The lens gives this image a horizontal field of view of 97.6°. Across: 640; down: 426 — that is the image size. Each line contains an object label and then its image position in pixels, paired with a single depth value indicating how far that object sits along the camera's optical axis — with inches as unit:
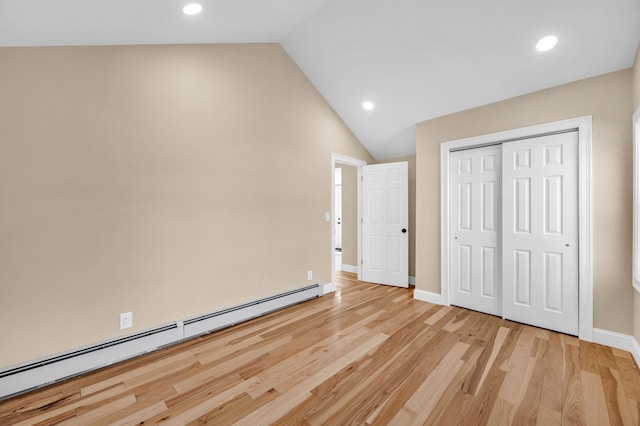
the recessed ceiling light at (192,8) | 83.4
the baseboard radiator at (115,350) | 74.6
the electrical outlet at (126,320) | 92.4
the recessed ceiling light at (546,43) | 94.5
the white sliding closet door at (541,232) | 107.1
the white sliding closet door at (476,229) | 127.5
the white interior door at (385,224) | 171.9
